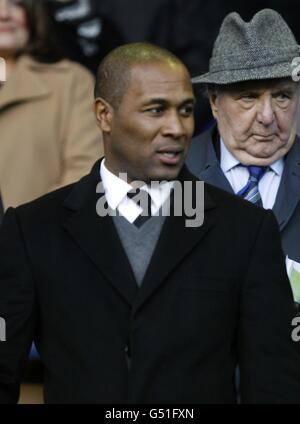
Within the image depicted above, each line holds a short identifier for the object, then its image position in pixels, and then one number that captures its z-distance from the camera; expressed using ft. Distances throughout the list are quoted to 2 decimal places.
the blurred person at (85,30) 33.50
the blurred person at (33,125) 31.99
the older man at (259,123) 27.84
